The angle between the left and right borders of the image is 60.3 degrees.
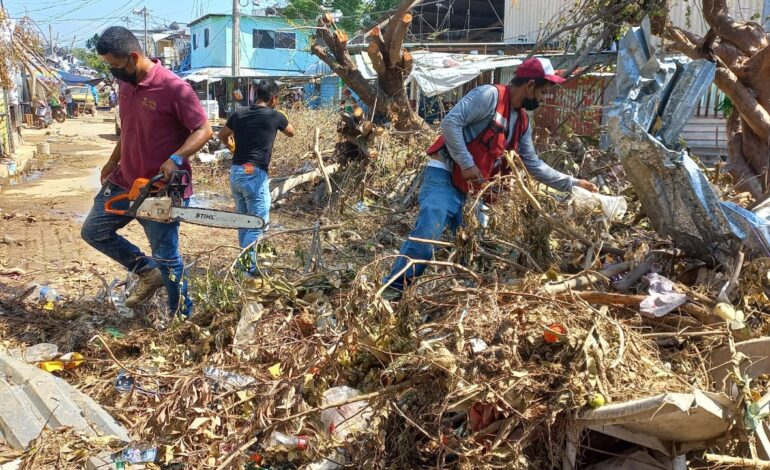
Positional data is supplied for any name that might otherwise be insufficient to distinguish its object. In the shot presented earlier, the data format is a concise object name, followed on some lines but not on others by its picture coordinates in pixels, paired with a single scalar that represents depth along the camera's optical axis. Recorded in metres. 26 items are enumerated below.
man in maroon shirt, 3.88
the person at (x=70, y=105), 30.91
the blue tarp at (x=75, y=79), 38.50
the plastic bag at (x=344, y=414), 2.68
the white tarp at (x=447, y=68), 13.22
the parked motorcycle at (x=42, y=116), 21.78
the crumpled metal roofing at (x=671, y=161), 2.98
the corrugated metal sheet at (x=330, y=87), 24.75
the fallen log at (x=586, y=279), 2.86
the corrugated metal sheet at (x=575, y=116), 6.92
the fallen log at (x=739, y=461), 2.13
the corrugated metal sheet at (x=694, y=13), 12.49
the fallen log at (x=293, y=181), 8.91
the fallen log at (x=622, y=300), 2.70
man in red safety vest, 3.68
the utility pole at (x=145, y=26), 47.70
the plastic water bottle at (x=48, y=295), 4.59
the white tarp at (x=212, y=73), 30.59
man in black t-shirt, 5.18
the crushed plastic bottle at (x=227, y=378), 2.99
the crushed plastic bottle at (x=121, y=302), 4.29
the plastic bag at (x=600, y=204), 3.55
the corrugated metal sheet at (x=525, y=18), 16.68
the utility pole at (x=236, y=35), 23.05
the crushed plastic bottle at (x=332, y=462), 2.58
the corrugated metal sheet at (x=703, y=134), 11.36
